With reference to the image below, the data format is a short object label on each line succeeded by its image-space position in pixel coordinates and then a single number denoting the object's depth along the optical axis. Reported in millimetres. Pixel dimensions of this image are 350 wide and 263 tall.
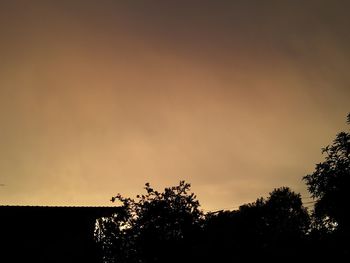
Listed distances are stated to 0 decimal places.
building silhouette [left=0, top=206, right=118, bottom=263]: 17156
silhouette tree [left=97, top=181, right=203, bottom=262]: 14164
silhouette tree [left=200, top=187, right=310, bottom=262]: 13484
